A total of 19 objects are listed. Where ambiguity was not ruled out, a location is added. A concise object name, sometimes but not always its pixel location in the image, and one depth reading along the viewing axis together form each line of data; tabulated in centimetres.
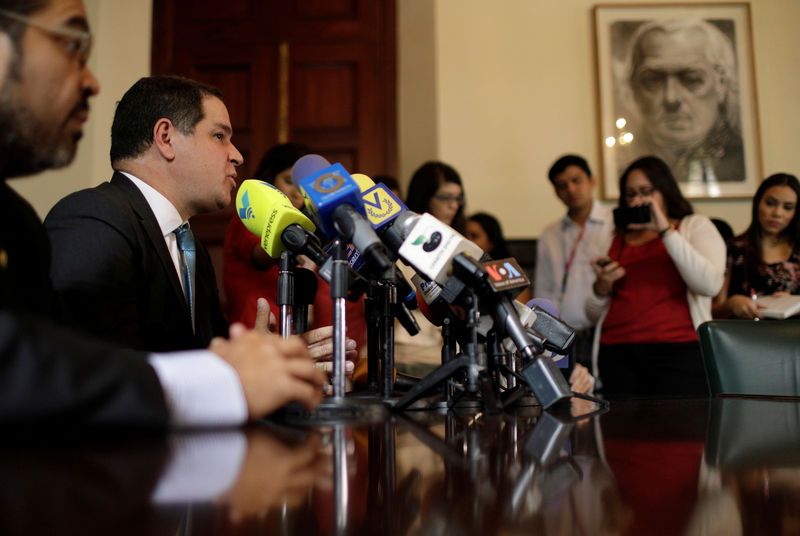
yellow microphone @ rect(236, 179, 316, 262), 116
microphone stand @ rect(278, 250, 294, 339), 117
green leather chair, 160
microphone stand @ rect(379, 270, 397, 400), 119
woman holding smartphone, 236
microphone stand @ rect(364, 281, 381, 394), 126
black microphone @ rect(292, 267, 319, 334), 123
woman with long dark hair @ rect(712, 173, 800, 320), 261
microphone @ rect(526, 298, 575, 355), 118
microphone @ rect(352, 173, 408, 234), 114
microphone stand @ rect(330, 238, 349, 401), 97
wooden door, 381
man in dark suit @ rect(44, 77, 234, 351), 116
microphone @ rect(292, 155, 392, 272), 98
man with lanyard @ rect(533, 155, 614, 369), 313
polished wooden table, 43
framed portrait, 401
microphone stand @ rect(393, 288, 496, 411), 96
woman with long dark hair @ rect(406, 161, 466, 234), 266
